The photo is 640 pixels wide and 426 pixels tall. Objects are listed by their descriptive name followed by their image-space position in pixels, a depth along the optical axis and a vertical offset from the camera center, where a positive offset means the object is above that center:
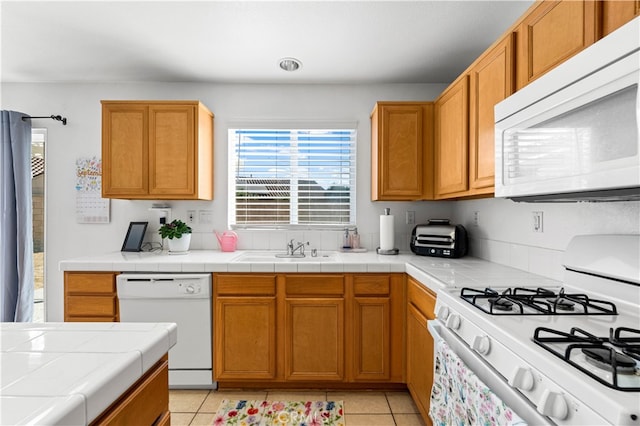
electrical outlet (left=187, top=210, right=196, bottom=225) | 2.99 -0.05
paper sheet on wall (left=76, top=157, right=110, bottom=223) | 2.98 +0.19
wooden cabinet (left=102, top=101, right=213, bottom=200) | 2.64 +0.50
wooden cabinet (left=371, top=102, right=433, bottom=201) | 2.59 +0.50
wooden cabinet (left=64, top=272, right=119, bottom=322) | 2.28 -0.59
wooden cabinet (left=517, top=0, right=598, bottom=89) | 1.13 +0.69
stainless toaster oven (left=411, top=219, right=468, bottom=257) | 2.39 -0.20
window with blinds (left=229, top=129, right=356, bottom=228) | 3.05 +0.32
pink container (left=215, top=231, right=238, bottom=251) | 2.87 -0.27
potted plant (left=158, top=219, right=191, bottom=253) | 2.69 -0.19
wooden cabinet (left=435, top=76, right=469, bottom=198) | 2.03 +0.49
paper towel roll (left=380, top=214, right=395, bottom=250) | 2.68 -0.16
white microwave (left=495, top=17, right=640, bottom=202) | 0.83 +0.26
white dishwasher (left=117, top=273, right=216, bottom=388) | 2.26 -0.69
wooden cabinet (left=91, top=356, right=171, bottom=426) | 0.68 -0.45
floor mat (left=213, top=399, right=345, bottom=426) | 1.98 -1.26
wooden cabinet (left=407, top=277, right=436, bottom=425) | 1.79 -0.78
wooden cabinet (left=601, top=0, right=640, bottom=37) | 0.96 +0.61
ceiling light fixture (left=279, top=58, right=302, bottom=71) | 2.52 +1.16
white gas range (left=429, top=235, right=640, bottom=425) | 0.68 -0.35
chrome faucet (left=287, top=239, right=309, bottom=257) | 2.80 -0.32
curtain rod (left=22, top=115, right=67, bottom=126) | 2.88 +0.82
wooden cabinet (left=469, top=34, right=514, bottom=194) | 1.61 +0.59
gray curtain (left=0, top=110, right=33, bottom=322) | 2.81 -0.10
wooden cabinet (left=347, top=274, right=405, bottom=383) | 2.25 -0.81
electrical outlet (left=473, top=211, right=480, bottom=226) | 2.50 -0.04
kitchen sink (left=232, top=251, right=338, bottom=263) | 2.41 -0.37
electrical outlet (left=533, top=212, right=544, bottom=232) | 1.79 -0.05
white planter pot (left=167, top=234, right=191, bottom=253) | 2.72 -0.27
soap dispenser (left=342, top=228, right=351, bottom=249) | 2.95 -0.25
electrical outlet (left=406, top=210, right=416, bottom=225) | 2.97 -0.04
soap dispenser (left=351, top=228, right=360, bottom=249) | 2.95 -0.26
